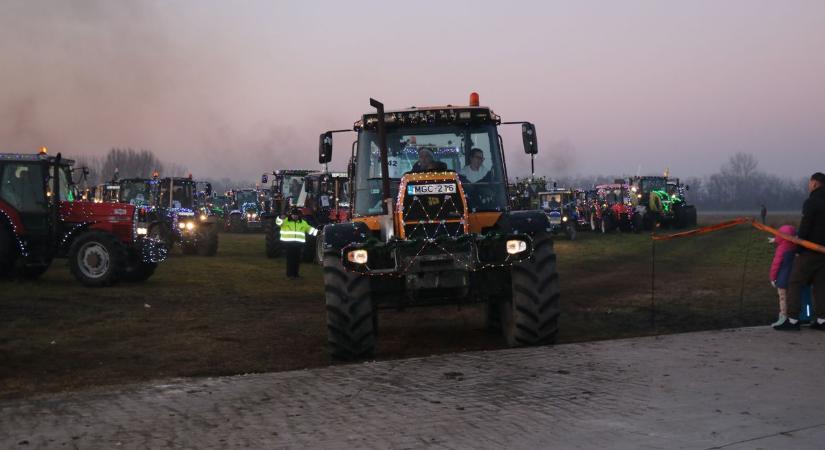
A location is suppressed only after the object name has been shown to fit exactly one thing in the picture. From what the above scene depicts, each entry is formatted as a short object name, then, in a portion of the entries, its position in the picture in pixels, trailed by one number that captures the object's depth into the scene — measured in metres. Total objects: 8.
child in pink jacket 10.06
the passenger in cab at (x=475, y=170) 10.20
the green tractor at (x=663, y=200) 40.94
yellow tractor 8.86
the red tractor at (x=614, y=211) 39.03
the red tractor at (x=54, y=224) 17.05
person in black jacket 9.73
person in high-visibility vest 17.97
